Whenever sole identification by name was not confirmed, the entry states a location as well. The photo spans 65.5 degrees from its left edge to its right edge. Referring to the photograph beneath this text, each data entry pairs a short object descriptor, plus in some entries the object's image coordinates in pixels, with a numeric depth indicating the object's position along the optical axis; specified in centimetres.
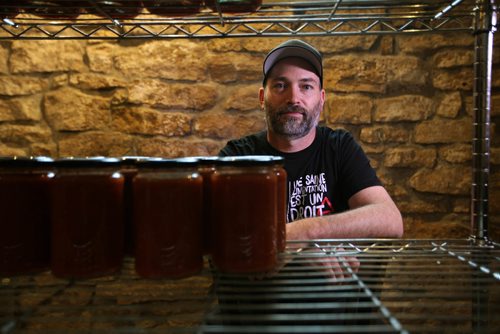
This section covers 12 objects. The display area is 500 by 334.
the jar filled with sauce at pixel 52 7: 89
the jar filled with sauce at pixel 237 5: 93
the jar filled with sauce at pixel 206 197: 66
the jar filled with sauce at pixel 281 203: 68
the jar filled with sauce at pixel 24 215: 61
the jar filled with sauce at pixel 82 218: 58
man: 148
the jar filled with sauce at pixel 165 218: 59
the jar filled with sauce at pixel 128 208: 66
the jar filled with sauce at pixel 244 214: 60
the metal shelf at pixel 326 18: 86
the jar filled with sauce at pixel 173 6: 92
